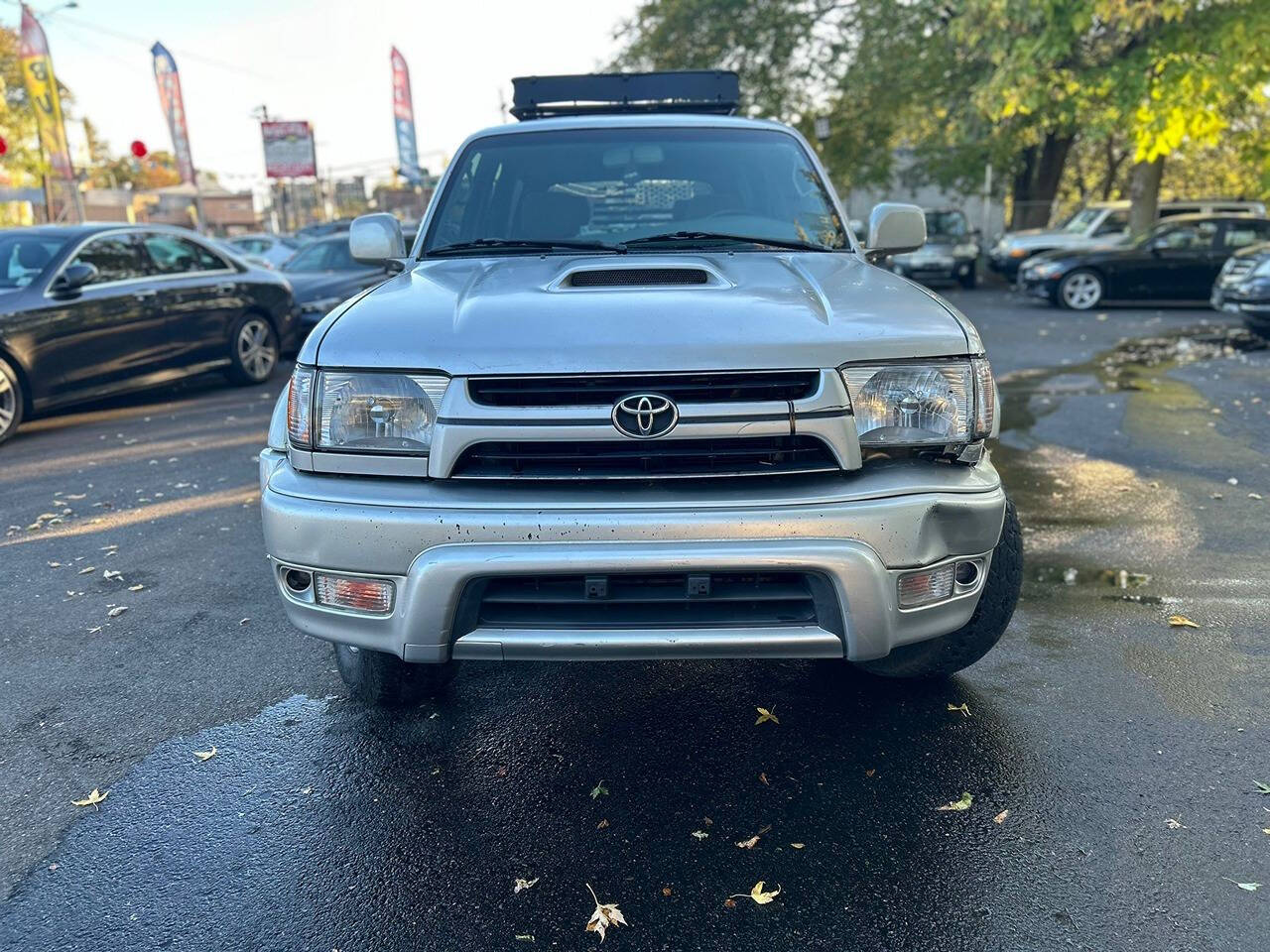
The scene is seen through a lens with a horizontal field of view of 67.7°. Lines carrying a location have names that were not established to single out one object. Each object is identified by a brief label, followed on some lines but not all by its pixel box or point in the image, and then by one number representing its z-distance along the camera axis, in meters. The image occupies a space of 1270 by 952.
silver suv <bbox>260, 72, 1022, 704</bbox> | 2.19
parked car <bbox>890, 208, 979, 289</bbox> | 19.12
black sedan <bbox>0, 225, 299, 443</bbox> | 7.20
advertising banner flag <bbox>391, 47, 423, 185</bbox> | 38.28
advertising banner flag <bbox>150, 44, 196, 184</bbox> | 29.56
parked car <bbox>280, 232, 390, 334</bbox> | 10.39
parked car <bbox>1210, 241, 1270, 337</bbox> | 10.14
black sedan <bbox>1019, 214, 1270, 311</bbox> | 14.24
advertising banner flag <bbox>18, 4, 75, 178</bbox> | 21.30
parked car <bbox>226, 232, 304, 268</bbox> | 19.81
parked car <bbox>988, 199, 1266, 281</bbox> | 17.88
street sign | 42.56
